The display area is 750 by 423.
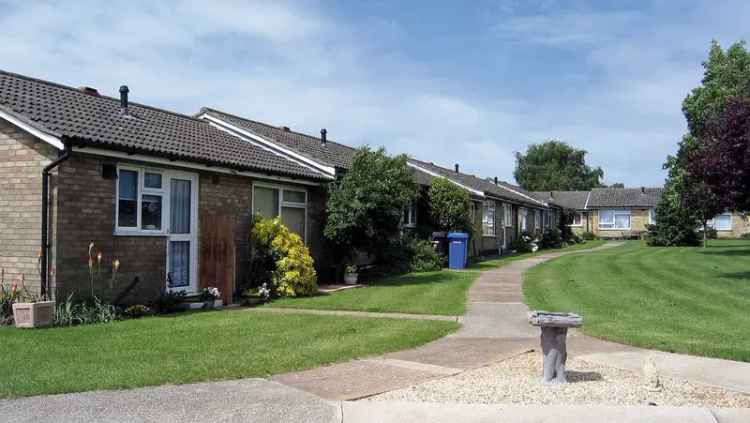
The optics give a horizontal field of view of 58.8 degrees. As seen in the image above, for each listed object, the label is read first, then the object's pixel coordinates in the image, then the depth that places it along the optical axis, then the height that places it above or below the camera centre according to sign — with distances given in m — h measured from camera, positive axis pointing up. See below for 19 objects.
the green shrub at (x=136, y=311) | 12.09 -1.42
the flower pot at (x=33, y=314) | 10.48 -1.28
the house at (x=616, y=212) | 57.00 +2.11
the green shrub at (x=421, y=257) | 21.53 -0.72
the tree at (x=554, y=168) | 100.62 +10.50
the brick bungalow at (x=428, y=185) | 19.95 +2.06
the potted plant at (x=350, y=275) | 18.34 -1.11
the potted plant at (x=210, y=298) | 13.69 -1.31
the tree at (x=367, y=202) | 17.42 +0.86
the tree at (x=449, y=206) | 24.06 +1.06
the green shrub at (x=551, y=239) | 40.06 -0.22
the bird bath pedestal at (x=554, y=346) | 7.12 -1.20
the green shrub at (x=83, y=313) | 10.99 -1.34
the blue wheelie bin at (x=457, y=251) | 22.98 -0.55
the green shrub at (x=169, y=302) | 12.85 -1.33
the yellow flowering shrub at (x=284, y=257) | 15.18 -0.52
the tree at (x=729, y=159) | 16.28 +1.93
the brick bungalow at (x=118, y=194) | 11.47 +0.79
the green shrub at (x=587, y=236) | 54.50 -0.03
